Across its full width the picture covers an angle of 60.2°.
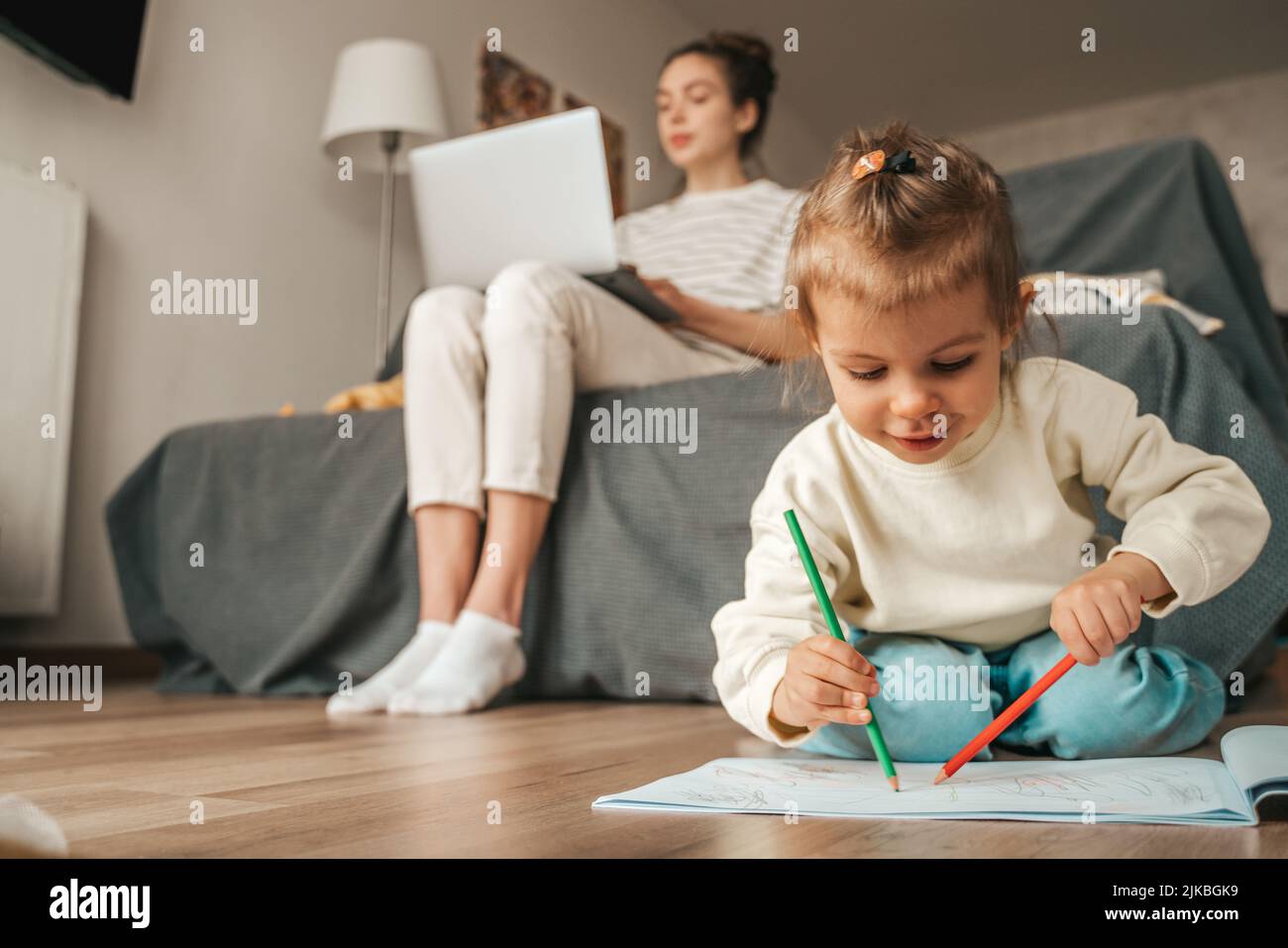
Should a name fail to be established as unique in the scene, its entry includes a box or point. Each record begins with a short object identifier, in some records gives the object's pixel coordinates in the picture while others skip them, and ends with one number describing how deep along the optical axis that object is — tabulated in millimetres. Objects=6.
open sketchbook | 591
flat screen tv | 1832
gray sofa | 1097
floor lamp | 2445
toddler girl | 708
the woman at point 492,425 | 1251
